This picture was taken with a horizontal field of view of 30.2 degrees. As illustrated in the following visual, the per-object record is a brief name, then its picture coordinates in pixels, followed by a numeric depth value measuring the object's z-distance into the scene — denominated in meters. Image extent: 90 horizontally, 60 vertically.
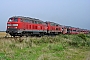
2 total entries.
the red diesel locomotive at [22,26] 22.81
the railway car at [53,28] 38.16
